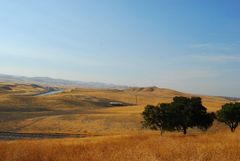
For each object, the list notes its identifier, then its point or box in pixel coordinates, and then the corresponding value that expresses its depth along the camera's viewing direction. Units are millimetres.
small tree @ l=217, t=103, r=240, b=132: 55969
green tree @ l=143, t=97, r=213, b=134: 52375
